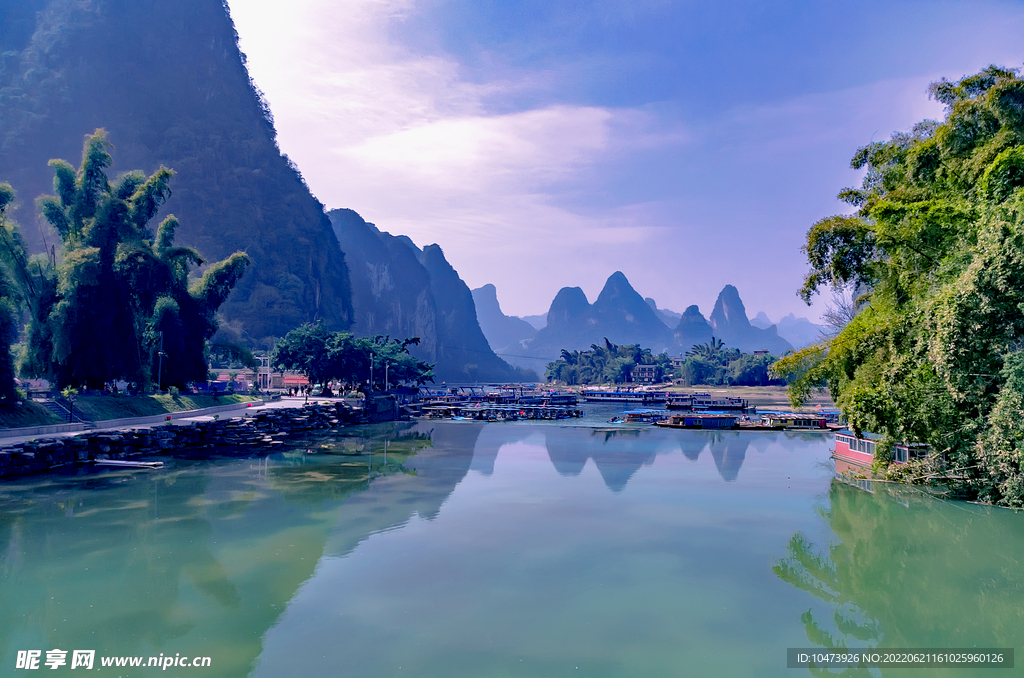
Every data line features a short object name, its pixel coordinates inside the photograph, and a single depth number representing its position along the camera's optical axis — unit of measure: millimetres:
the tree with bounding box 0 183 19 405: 28109
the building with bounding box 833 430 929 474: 25797
